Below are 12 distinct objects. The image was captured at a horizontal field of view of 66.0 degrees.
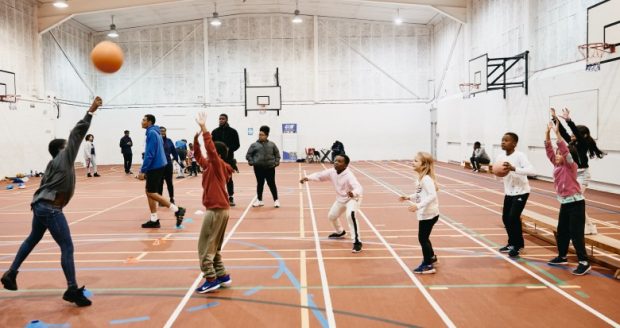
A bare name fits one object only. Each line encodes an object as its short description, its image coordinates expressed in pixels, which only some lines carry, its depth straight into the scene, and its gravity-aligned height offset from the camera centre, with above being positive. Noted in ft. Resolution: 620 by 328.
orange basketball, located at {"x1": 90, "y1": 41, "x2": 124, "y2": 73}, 23.75 +4.13
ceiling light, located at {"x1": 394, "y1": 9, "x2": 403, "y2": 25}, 84.87 +20.74
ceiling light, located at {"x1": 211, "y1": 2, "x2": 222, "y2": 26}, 83.71 +20.95
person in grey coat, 37.52 -1.46
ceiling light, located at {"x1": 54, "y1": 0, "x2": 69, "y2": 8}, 61.64 +17.84
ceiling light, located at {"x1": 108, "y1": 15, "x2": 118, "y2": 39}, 88.05 +20.09
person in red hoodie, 17.74 -2.74
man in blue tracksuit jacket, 29.17 -1.47
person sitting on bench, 68.84 -3.10
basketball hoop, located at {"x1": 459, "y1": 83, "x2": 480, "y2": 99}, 68.69 +7.27
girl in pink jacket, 19.71 -2.68
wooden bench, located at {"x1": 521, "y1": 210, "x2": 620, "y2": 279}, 20.29 -4.85
